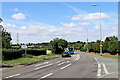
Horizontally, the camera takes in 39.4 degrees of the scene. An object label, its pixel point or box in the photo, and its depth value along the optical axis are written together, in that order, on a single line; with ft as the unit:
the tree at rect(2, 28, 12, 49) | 120.73
